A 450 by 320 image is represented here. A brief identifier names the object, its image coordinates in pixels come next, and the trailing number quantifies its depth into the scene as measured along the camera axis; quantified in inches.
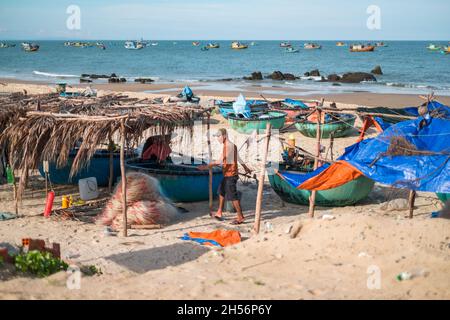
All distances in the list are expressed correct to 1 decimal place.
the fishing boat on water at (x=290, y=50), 3542.3
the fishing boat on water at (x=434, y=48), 3438.0
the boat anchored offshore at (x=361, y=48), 3308.3
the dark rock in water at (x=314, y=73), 1834.2
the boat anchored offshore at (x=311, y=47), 3865.4
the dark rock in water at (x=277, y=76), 1743.7
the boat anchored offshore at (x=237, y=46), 3932.1
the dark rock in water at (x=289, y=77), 1736.7
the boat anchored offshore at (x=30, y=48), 3610.2
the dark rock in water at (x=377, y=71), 1860.2
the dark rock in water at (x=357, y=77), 1635.1
